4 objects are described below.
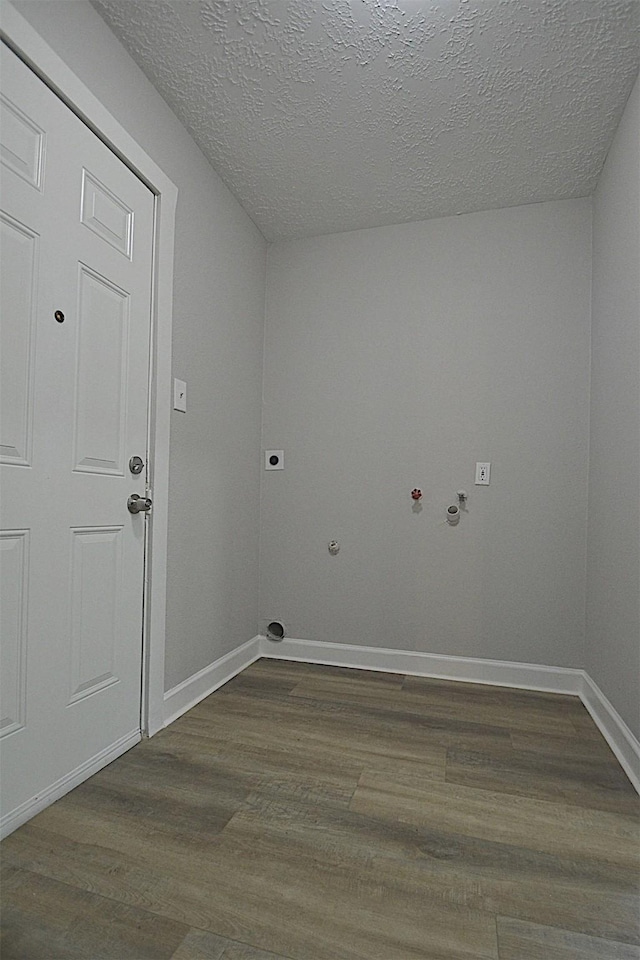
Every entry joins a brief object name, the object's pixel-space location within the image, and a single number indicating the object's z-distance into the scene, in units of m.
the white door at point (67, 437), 1.42
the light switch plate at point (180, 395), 2.21
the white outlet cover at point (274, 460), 3.12
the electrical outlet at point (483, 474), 2.78
